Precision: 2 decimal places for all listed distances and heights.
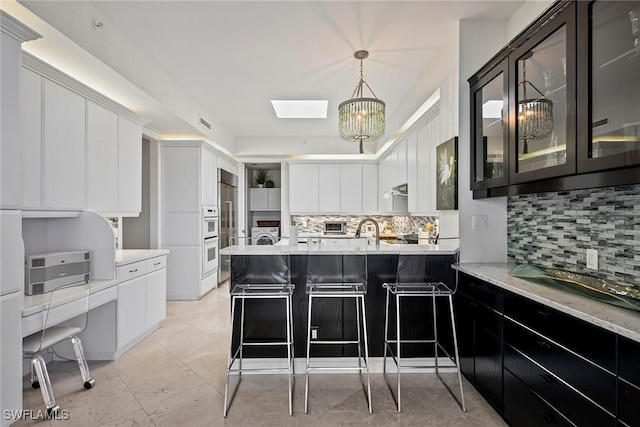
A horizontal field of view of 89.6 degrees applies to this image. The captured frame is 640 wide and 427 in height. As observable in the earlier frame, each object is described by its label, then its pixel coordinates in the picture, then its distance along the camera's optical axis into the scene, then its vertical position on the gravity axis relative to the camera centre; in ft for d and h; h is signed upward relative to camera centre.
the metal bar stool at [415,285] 7.86 -1.86
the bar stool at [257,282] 7.91 -1.85
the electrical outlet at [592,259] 6.11 -0.91
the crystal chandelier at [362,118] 9.31 +2.72
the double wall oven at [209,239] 16.78 -1.53
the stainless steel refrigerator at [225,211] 18.98 +0.00
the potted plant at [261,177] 27.57 +2.95
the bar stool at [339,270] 8.61 -1.62
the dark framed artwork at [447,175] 8.96 +1.06
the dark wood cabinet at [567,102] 4.60 +1.94
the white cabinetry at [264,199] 26.40 +0.99
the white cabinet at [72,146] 7.58 +1.85
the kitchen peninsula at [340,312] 8.87 -2.81
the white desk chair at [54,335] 6.88 -2.92
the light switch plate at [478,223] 8.77 -0.32
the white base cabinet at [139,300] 9.91 -3.00
